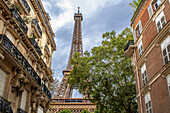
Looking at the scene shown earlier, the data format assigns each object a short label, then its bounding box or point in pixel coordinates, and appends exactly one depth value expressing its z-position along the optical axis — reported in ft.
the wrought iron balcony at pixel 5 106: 40.82
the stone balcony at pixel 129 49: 68.23
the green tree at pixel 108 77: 81.20
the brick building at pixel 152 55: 44.73
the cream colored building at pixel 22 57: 45.47
